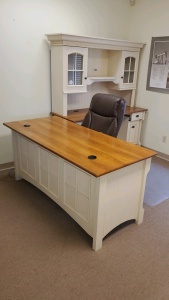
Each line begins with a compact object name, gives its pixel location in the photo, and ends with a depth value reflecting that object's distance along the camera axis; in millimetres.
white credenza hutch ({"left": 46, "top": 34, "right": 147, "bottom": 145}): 3092
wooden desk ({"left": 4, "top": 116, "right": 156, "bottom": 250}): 1795
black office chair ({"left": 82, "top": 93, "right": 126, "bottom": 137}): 2660
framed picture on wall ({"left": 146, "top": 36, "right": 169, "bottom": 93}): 3496
